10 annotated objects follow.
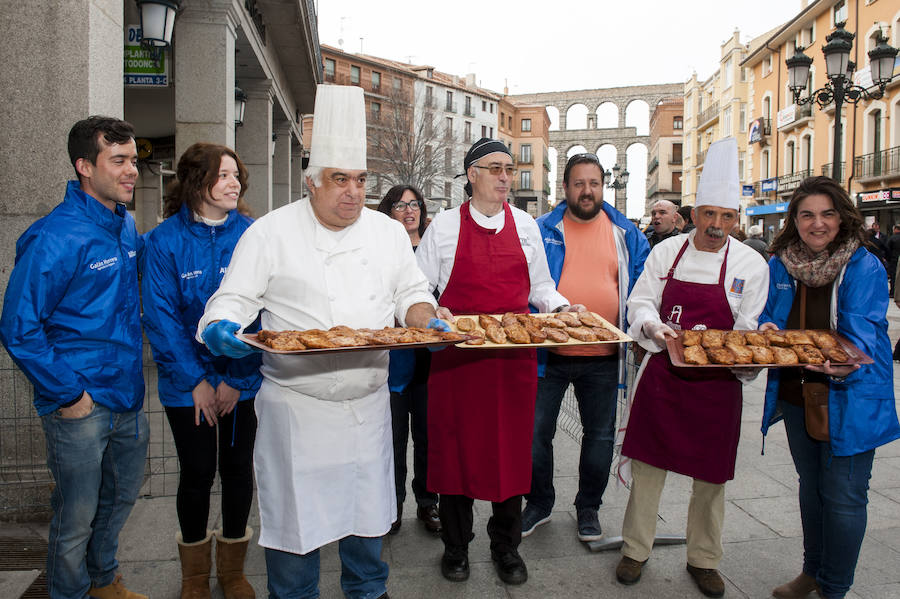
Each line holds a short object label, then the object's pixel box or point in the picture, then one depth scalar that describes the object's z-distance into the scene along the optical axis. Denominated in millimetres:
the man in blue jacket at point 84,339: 2580
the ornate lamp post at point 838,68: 9688
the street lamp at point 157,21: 5793
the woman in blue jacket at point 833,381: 3000
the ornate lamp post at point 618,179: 28203
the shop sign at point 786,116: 33812
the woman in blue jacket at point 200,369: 2990
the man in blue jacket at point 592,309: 3936
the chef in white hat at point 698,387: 3328
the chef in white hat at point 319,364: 2652
